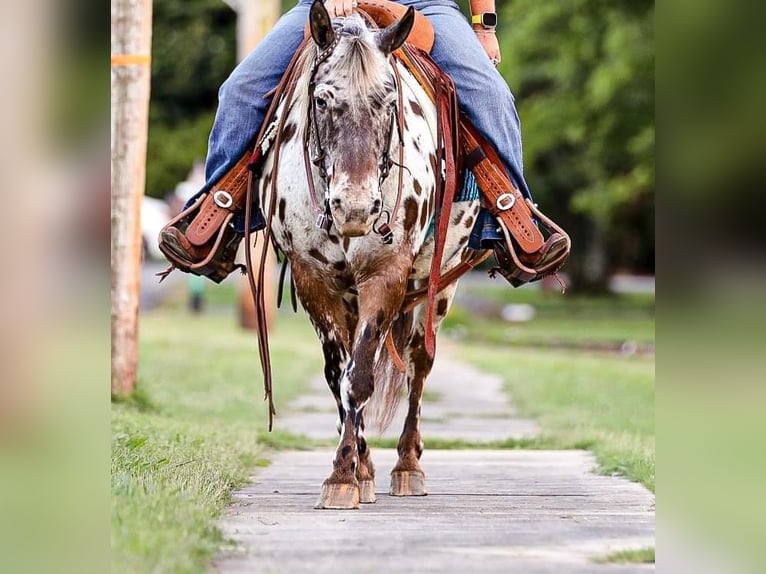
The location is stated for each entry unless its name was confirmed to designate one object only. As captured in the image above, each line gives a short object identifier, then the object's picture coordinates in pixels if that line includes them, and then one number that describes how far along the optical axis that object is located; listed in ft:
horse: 46.09
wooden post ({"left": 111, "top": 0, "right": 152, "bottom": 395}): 75.97
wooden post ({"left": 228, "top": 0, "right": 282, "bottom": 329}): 152.97
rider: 54.49
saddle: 52.49
